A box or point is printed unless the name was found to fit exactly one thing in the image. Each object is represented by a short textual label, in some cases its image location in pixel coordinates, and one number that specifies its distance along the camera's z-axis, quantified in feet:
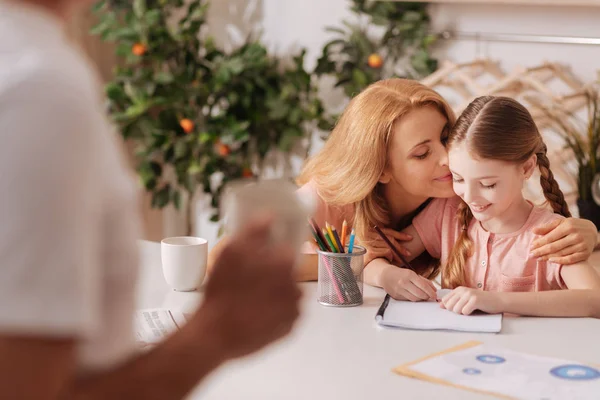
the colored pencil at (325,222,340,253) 4.98
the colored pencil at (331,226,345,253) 4.99
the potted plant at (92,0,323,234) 11.18
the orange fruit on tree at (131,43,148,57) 11.07
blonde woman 5.64
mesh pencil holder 4.93
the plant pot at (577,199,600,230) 8.01
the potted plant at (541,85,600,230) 8.05
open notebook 4.43
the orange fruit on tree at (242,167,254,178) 11.34
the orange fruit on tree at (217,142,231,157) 11.32
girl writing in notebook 4.77
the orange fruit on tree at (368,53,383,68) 10.15
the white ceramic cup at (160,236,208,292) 5.17
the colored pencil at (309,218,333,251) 4.97
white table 3.54
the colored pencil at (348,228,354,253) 4.99
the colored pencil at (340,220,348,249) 5.25
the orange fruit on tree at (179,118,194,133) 11.12
